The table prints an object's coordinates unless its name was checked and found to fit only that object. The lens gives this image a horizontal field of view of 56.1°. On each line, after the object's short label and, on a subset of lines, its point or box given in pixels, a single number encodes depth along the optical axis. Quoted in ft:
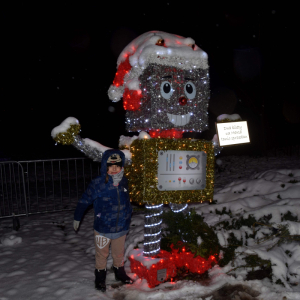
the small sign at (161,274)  11.54
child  11.05
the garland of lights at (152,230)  12.03
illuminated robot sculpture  11.22
